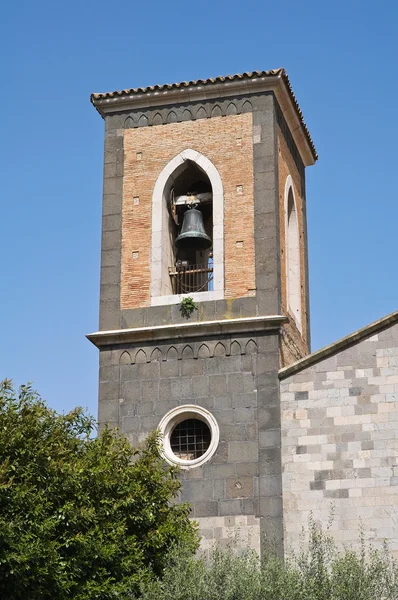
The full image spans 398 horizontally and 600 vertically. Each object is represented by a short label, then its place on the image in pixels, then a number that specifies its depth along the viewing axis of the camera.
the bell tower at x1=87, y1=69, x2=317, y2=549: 20.14
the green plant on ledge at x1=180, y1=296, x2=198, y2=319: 21.41
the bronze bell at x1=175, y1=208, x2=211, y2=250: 22.22
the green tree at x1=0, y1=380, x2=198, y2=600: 16.22
